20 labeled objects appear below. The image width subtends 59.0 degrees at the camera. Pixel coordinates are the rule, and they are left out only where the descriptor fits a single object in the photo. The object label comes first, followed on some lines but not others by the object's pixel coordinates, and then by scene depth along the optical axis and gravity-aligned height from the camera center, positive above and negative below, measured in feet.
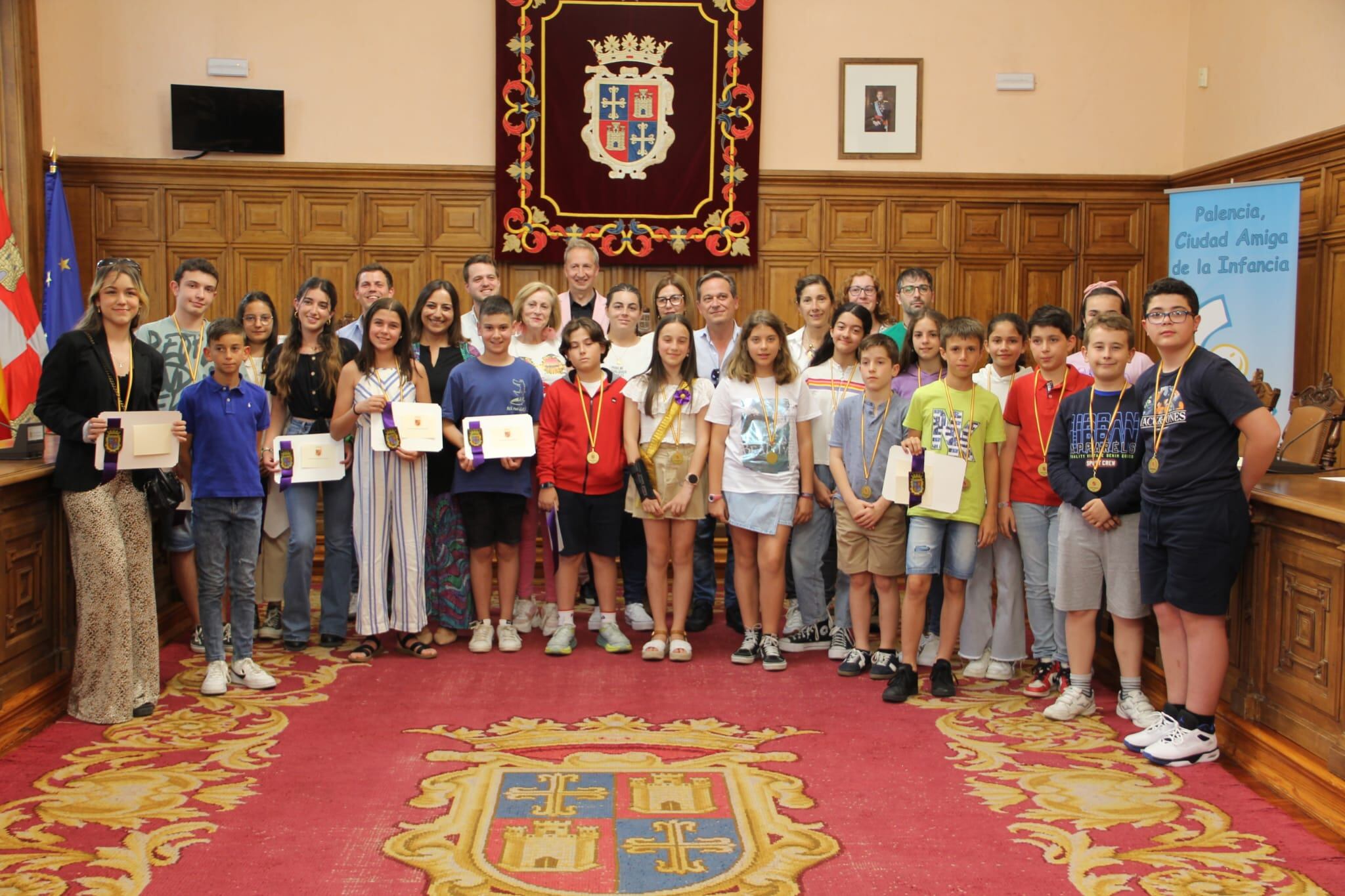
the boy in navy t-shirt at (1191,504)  11.29 -1.40
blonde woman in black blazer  12.43 -1.43
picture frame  26.78 +5.66
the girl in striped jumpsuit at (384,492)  15.21 -1.75
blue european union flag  23.98 +1.69
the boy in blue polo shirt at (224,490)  13.74 -1.56
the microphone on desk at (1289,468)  14.47 -1.34
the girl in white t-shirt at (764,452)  14.90 -1.20
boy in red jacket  15.60 -1.42
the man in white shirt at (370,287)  17.25 +1.00
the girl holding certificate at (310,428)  15.62 -0.95
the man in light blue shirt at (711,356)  16.94 +0.02
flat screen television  25.80 +5.17
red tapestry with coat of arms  26.45 +5.11
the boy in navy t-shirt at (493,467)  15.39 -1.44
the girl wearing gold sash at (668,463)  15.29 -1.37
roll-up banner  21.91 +1.70
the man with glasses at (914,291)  18.06 +1.01
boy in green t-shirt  13.89 -1.38
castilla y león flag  19.97 +0.33
